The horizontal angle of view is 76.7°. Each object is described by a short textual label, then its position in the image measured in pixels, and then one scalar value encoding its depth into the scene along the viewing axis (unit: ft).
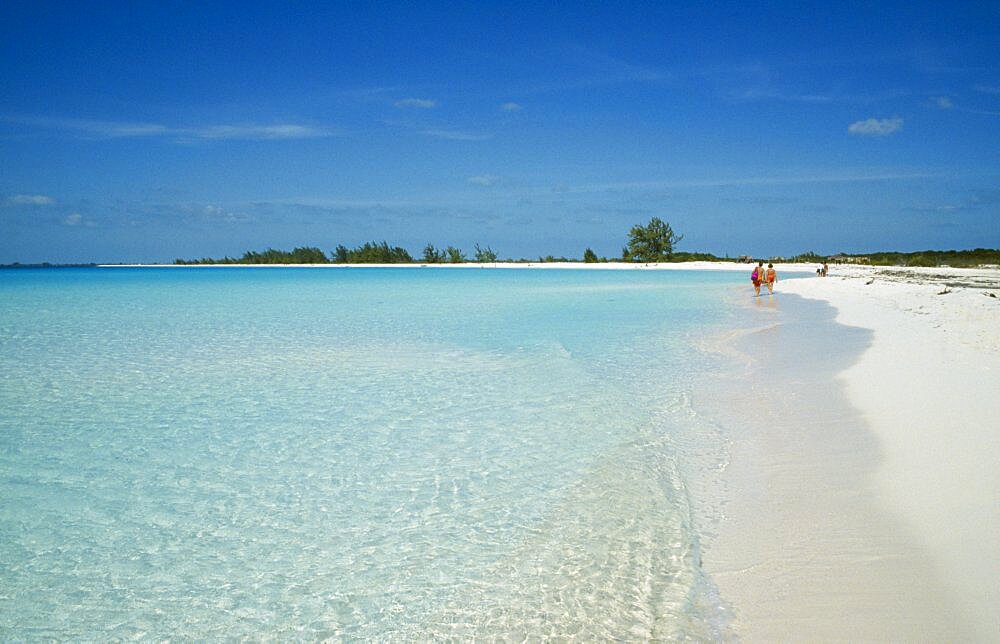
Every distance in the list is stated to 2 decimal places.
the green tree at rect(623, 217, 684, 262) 271.69
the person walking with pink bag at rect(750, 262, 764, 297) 85.56
